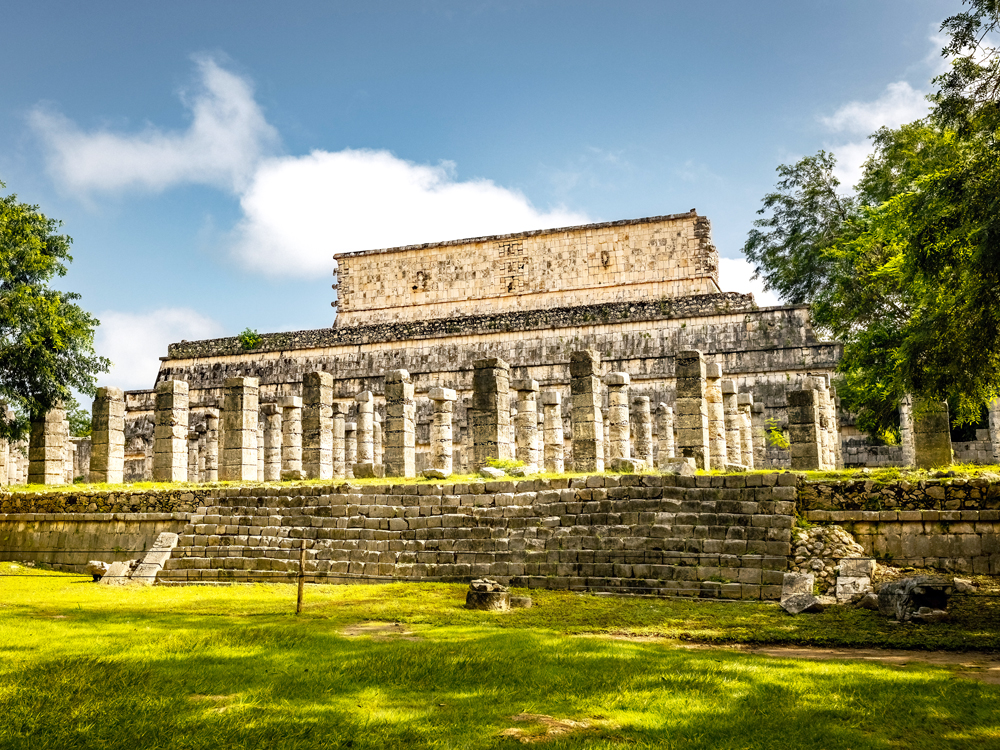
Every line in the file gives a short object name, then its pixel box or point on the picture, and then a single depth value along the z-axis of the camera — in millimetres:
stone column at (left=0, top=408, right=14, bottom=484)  17856
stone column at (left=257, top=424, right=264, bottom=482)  22469
